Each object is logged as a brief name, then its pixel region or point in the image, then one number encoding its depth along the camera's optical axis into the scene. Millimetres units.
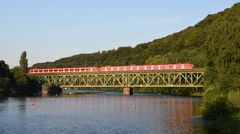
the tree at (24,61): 196050
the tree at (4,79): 158125
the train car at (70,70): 186088
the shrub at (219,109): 65175
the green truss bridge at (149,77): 161000
